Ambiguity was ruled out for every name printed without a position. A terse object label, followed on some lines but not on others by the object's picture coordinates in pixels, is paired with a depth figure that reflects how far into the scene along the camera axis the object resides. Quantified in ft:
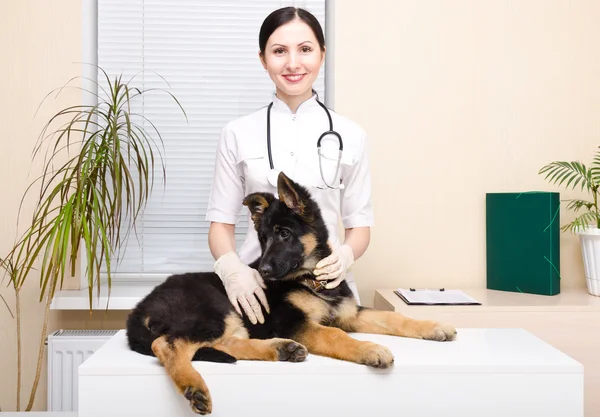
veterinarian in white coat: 5.68
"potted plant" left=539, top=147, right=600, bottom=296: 8.84
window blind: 10.00
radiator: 9.03
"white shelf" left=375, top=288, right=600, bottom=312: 7.93
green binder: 8.57
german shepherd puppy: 4.05
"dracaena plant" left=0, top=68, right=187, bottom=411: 8.44
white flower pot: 8.79
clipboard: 8.10
